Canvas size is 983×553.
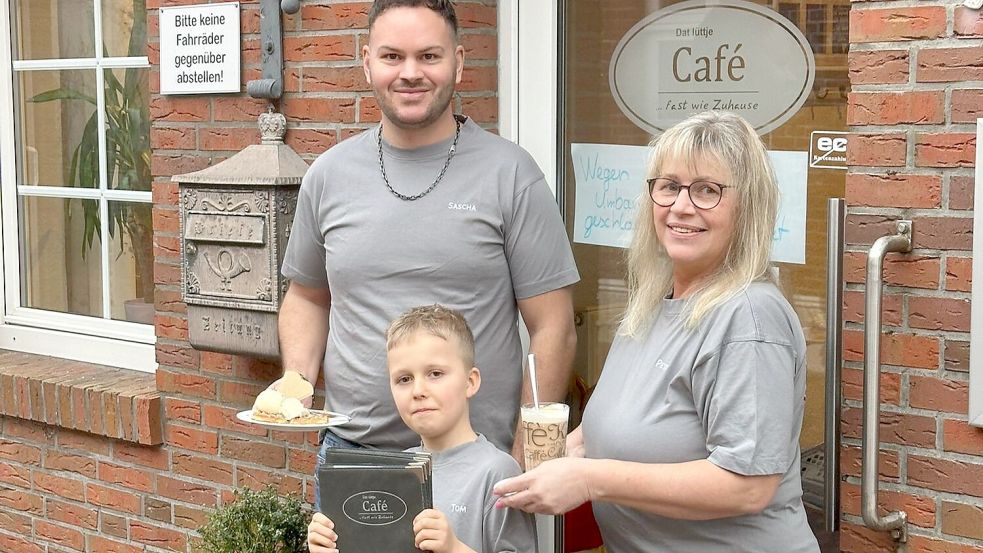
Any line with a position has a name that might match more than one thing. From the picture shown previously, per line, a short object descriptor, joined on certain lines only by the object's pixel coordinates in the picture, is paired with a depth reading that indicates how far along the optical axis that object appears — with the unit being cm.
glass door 322
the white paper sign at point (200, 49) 418
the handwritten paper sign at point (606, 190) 362
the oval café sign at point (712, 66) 330
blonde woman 231
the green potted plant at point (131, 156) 486
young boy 256
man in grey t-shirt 307
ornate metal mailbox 381
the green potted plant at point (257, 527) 371
